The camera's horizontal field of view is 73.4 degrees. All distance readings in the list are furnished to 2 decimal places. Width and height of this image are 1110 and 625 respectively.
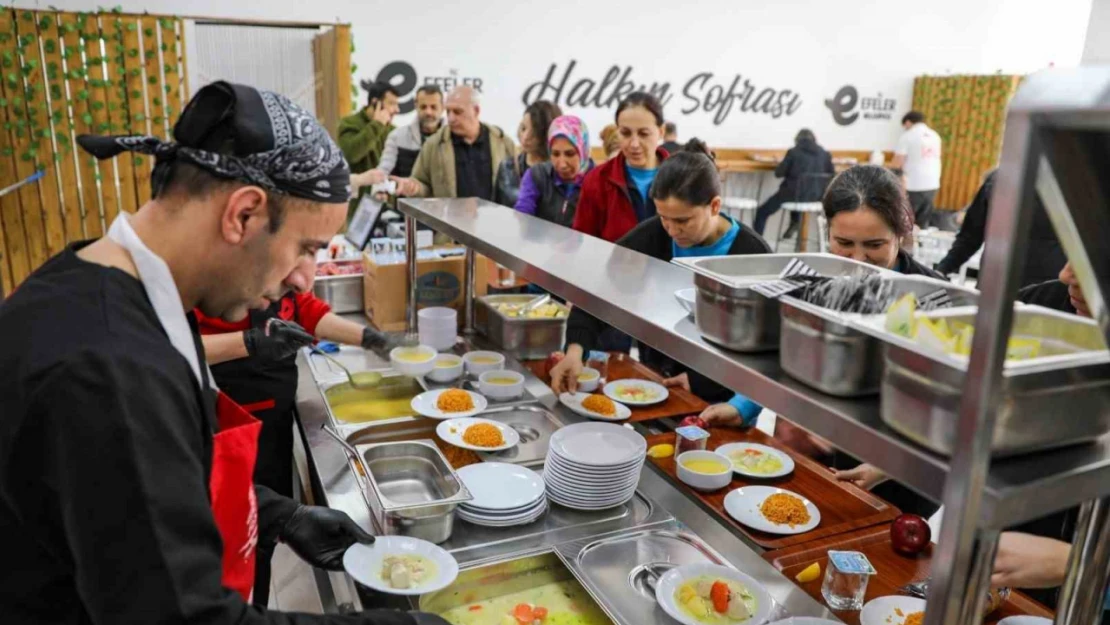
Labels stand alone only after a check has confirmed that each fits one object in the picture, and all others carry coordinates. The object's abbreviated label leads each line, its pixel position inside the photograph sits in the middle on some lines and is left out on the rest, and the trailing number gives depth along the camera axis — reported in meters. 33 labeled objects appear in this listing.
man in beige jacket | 4.27
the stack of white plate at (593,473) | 1.65
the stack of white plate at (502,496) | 1.58
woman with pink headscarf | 3.60
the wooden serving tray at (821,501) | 1.64
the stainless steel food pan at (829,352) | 0.84
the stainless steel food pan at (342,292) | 3.17
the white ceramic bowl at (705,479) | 1.81
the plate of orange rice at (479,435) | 1.92
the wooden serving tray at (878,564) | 1.38
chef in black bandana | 0.84
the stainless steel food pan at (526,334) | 2.74
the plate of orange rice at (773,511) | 1.66
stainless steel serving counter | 1.46
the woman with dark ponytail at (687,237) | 2.27
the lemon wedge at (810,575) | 1.49
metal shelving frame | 0.61
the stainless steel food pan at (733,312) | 0.98
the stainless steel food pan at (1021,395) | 0.69
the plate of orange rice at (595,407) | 2.20
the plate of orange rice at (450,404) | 2.12
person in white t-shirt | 8.32
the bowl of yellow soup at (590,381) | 2.43
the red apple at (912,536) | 1.57
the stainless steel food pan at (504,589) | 1.42
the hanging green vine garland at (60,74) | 5.26
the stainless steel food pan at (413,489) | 1.49
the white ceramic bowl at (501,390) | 2.29
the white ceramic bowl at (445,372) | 2.40
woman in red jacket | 3.13
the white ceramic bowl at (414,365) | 2.37
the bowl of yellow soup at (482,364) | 2.46
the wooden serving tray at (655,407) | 2.30
